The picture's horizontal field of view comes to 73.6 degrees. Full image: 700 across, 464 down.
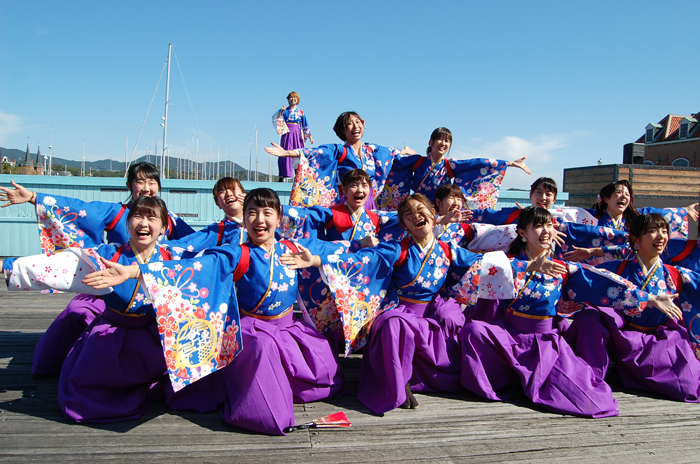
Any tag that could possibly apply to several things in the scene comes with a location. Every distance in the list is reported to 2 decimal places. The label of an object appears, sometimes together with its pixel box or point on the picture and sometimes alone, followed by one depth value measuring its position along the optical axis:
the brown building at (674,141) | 27.12
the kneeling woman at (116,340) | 2.32
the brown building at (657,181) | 11.35
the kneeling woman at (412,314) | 2.66
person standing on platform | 8.77
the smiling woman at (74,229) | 3.02
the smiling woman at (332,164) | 4.34
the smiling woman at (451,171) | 4.55
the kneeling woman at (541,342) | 2.64
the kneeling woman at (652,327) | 2.85
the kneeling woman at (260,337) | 2.33
